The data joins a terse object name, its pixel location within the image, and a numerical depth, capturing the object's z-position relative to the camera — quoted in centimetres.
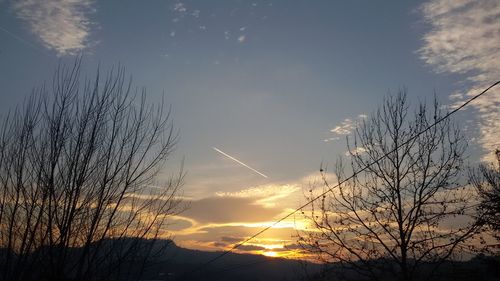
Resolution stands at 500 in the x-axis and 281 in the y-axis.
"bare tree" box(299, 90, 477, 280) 1184
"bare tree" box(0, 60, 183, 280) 756
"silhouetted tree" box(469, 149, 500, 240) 1168
